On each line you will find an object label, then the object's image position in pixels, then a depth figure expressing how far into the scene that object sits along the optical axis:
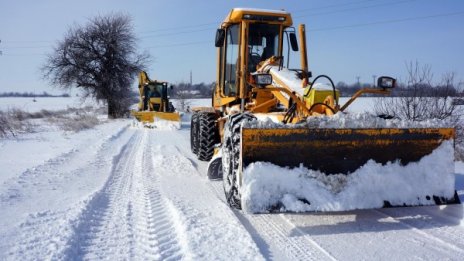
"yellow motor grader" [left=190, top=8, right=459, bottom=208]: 3.91
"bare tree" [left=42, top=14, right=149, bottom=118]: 30.98
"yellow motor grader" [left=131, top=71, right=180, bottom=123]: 22.56
